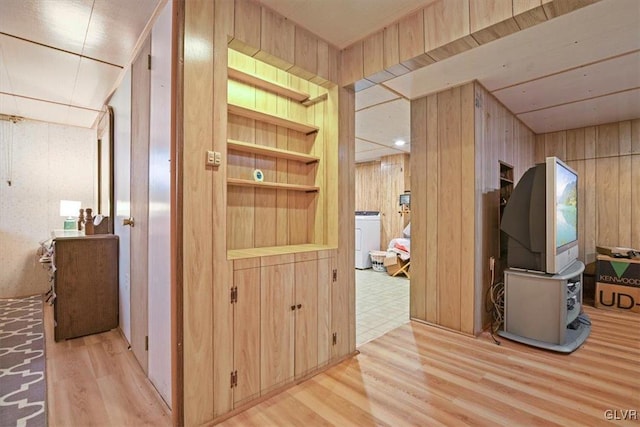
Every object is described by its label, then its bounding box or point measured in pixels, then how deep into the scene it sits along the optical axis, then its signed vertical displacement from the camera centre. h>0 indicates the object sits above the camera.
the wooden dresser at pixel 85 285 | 2.85 -0.68
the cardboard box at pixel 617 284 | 3.67 -0.89
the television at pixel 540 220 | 2.79 -0.08
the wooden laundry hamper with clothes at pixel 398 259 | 5.78 -0.88
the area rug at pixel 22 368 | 1.82 -1.16
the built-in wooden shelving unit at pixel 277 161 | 2.24 +0.41
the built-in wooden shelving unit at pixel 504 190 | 3.54 +0.28
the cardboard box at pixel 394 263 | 5.82 -0.96
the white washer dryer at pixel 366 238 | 6.55 -0.54
